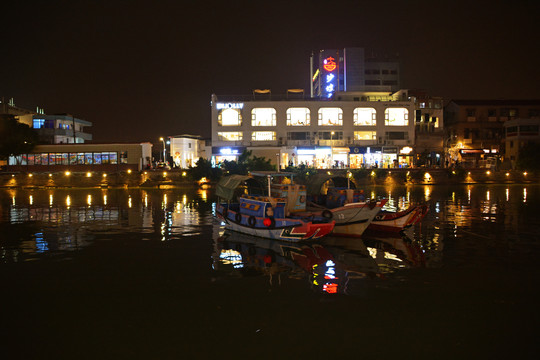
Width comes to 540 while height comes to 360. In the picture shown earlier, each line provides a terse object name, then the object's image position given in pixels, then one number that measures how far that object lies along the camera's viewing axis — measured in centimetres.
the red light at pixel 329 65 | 8125
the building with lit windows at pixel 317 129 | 6169
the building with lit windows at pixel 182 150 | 6328
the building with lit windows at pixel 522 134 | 6091
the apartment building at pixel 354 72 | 8138
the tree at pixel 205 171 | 5053
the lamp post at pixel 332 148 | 6158
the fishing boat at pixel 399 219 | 1959
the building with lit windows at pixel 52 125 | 6675
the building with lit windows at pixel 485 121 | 6775
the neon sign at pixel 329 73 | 8075
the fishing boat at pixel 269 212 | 1698
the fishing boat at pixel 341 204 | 1862
